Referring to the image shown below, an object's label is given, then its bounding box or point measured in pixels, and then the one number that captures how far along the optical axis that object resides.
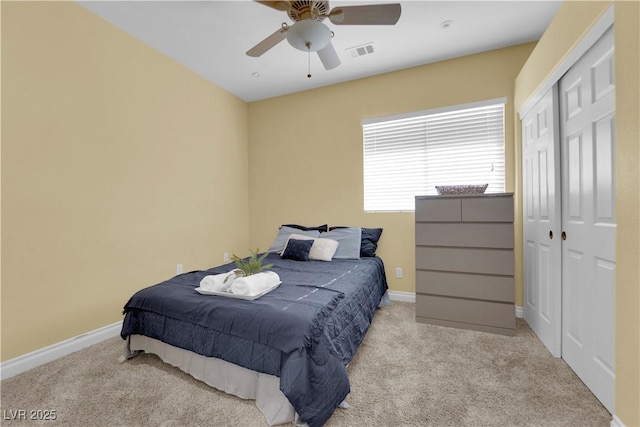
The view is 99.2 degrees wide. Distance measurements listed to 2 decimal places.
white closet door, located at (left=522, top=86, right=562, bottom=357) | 1.98
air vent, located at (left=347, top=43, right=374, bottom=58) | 2.75
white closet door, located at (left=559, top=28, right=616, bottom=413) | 1.44
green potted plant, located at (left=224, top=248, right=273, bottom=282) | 1.93
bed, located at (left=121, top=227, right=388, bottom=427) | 1.36
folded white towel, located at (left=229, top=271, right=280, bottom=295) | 1.72
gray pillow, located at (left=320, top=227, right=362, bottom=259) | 3.03
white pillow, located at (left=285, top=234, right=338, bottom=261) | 2.94
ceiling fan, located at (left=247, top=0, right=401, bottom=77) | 1.66
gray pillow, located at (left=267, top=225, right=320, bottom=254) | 3.33
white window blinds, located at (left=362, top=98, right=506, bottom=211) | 2.91
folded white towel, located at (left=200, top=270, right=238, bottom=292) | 1.84
